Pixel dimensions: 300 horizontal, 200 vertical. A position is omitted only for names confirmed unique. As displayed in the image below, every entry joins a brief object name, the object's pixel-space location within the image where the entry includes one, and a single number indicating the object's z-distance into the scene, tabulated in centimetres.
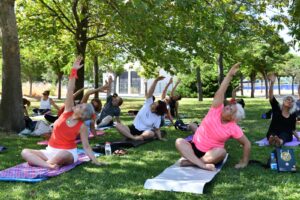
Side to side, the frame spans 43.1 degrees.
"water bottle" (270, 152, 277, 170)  604
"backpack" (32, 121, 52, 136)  1020
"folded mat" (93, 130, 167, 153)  765
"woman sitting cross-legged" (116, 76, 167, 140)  899
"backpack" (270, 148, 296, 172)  588
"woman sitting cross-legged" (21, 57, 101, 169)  611
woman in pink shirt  593
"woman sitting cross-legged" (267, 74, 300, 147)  822
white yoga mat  486
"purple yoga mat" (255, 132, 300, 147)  840
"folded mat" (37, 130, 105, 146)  887
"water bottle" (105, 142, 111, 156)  733
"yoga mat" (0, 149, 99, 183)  549
